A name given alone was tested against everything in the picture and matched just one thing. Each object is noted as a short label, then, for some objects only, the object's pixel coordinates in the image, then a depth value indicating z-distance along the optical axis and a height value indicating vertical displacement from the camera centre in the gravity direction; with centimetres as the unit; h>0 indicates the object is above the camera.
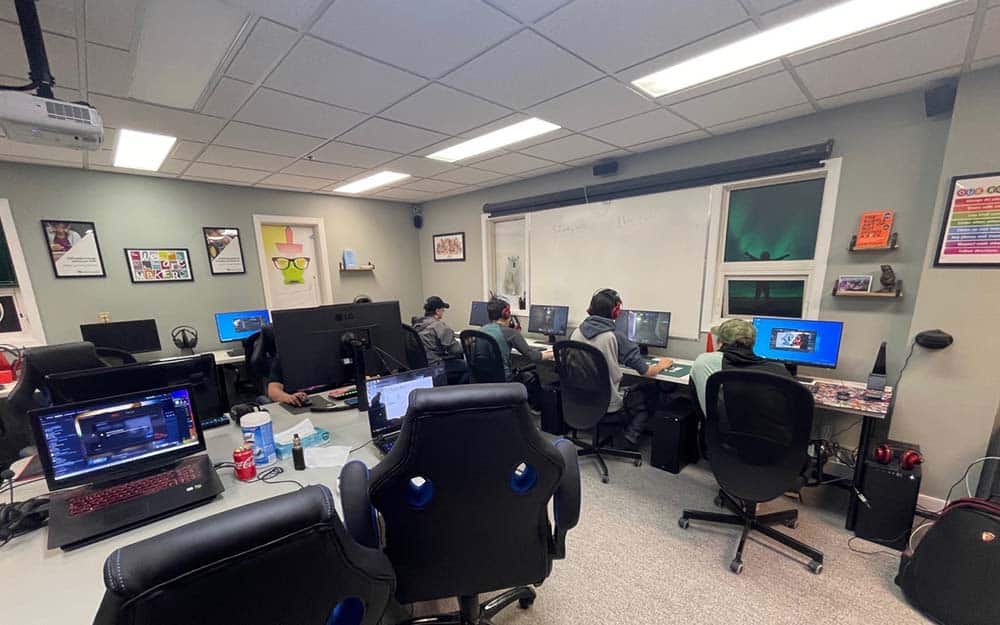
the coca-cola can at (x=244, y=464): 131 -72
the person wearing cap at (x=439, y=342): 347 -78
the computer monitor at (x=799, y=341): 238 -61
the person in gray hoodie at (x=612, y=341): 258 -61
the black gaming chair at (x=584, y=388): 246 -92
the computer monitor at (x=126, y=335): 337 -64
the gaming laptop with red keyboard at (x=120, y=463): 109 -68
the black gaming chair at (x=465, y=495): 90 -67
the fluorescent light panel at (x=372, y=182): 386 +93
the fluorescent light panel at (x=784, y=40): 145 +98
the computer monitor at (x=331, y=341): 171 -39
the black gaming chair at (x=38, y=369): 174 -49
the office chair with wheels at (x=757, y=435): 159 -86
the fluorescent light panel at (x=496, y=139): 261 +96
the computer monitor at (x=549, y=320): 398 -69
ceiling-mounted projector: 133 +58
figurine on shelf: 225 -18
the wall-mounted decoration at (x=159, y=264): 360 +4
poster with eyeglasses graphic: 449 -2
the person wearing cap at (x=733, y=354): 187 -53
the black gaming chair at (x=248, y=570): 46 -44
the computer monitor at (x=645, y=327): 318 -64
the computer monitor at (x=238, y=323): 399 -65
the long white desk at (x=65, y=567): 82 -77
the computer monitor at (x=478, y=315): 470 -72
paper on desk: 141 -77
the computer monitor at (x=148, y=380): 136 -46
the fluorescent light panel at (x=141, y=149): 259 +93
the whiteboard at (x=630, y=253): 311 +4
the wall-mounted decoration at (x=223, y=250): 399 +18
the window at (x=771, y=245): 255 +6
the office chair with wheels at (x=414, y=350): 305 -76
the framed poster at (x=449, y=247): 514 +21
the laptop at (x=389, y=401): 154 -61
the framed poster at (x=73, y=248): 321 +20
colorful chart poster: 187 +13
